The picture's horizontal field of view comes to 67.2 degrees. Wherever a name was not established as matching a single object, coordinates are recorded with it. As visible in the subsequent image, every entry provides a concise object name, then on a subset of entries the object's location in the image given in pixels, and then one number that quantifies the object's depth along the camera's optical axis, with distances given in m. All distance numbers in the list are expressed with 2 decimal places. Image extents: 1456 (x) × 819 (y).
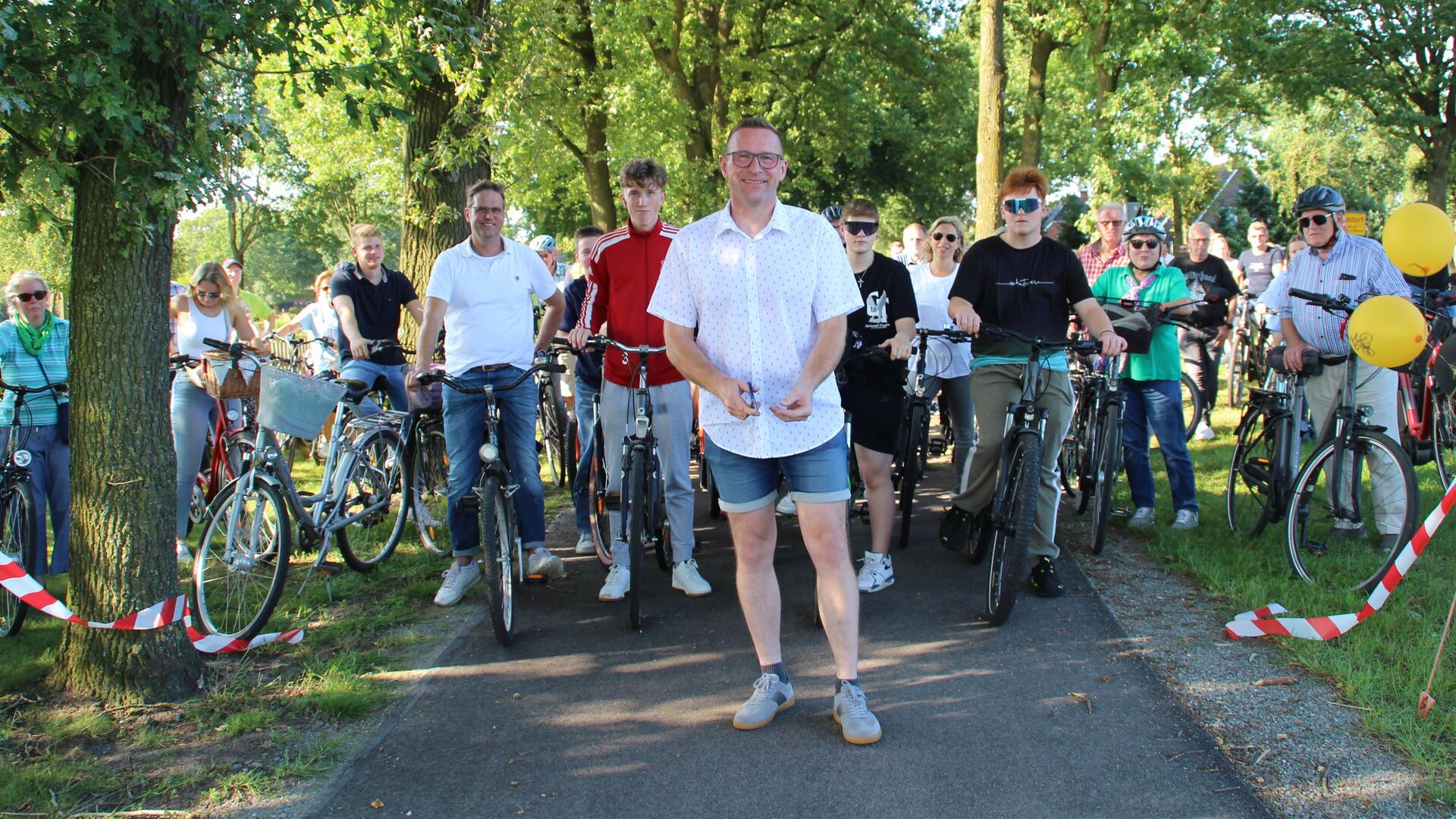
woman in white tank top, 6.96
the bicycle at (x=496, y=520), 5.05
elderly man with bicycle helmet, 5.96
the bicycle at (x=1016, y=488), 5.12
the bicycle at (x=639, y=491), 5.19
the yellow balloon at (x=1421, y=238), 5.03
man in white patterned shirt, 3.83
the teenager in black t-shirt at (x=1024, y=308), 5.64
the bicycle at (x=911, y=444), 6.87
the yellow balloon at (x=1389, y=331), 4.95
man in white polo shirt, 5.86
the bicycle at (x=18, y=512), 5.76
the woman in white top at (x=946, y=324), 7.34
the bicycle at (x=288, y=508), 5.30
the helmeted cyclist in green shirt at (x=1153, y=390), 7.21
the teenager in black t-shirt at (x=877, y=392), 5.79
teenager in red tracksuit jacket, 5.89
